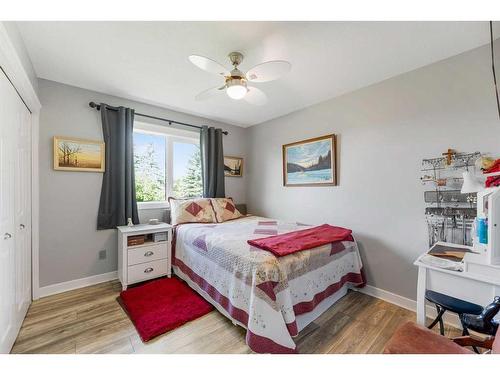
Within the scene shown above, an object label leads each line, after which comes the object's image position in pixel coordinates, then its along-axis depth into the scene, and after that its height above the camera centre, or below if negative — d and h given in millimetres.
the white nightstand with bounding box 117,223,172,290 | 2363 -786
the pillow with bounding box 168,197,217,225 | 2859 -315
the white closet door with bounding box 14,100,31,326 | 1686 -203
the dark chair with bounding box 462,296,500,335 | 1022 -703
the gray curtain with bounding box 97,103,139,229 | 2570 +250
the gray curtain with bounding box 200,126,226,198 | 3387 +422
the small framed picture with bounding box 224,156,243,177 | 3740 +392
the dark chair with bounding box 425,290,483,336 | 1243 -739
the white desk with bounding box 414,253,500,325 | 1051 -510
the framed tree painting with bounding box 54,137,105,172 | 2317 +403
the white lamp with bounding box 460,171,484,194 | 1454 +13
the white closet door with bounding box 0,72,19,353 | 1316 -143
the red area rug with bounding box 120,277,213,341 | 1746 -1117
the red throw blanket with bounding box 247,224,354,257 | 1703 -479
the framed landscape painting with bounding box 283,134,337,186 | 2715 +346
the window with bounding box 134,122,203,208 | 2986 +369
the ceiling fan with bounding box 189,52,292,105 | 1500 +865
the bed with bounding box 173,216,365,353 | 1425 -759
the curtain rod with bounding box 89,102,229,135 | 2494 +995
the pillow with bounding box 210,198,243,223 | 3086 -326
